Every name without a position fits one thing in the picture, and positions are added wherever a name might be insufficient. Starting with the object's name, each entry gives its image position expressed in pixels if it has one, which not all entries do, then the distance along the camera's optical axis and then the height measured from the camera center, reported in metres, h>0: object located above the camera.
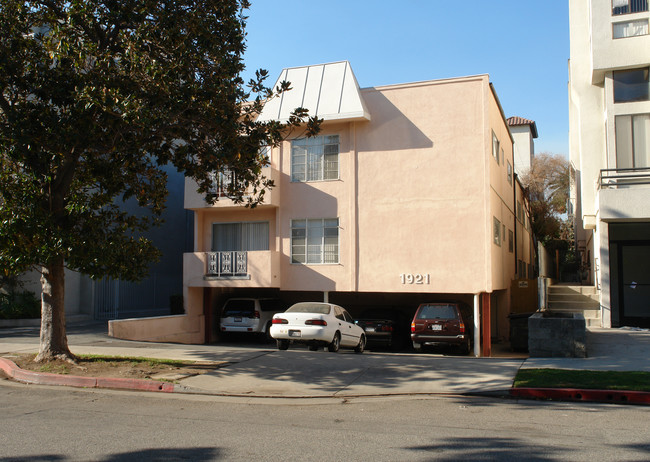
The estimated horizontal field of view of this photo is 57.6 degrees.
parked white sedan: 15.88 -1.43
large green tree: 10.77 +2.97
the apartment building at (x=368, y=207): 20.55 +2.47
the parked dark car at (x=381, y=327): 20.17 -1.81
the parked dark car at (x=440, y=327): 18.14 -1.64
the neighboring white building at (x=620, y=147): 18.16 +4.27
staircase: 19.69 -0.95
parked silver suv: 21.73 -1.53
